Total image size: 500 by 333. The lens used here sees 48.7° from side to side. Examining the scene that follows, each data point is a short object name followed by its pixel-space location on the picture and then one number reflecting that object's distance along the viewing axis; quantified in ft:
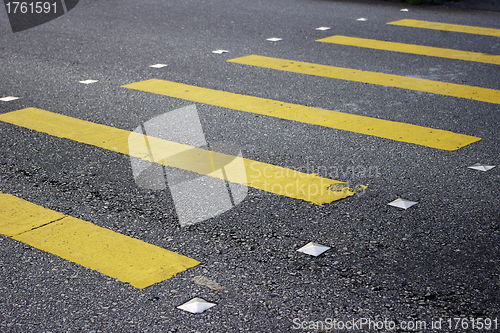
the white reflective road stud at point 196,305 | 8.78
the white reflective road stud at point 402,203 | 11.81
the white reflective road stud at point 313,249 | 10.24
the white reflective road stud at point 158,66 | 23.35
